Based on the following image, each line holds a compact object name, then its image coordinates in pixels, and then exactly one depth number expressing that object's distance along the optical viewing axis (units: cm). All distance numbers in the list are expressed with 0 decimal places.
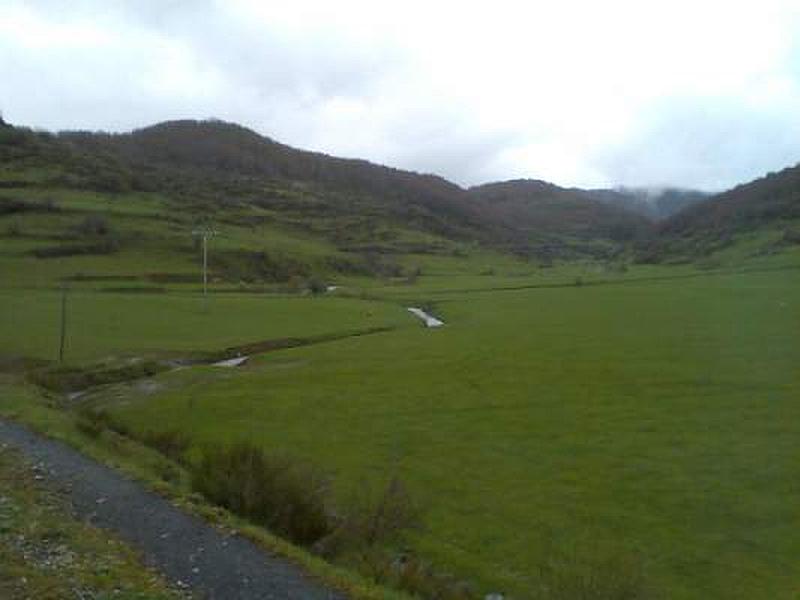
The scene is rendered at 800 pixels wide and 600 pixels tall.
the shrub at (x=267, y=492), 1998
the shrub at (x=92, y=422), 2888
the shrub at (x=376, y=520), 2016
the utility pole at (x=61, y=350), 5318
